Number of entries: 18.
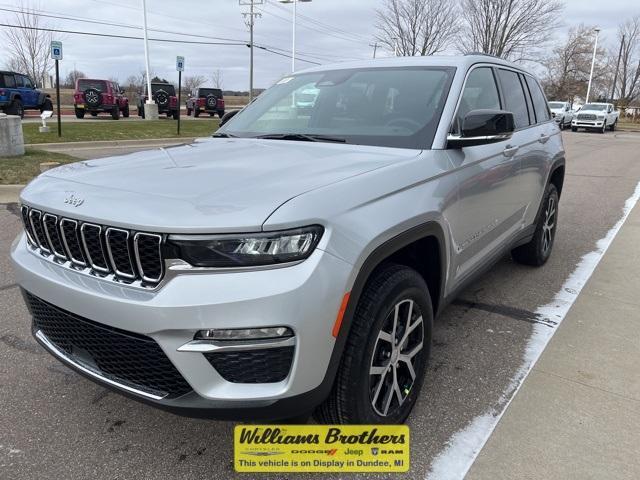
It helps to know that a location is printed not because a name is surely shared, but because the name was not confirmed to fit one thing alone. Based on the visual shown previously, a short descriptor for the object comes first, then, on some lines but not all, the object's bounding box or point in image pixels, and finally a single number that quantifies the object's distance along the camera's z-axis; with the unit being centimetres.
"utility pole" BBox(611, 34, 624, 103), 6469
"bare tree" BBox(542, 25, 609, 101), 6072
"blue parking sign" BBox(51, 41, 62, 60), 1309
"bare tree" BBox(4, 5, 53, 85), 3844
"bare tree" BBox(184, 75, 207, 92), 7954
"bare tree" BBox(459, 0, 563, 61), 3756
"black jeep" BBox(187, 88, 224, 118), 2939
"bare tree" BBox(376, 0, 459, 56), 3810
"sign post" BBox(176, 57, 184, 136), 1608
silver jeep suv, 184
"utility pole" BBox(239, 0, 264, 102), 4000
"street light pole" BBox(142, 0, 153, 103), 2548
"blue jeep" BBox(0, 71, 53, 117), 2223
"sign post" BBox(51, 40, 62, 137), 1308
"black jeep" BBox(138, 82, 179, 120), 2756
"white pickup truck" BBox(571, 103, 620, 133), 3177
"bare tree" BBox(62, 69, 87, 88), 6912
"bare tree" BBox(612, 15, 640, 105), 6498
